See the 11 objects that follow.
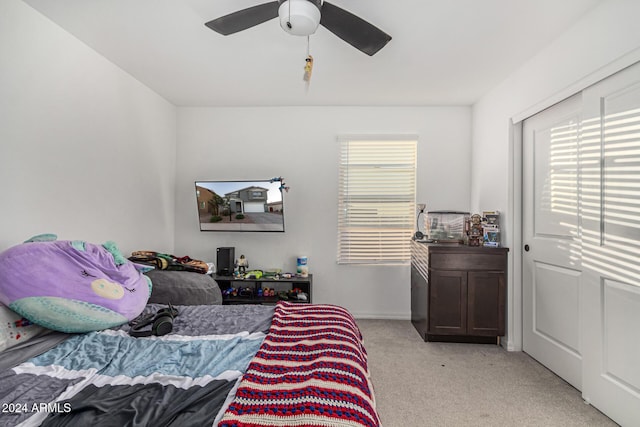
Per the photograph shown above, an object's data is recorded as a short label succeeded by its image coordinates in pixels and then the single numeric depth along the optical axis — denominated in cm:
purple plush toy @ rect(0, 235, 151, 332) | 156
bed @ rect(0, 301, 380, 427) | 97
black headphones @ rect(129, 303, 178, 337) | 167
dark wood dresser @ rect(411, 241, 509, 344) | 310
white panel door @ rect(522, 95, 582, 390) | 241
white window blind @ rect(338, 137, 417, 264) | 400
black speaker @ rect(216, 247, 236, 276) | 381
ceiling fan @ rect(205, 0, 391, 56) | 165
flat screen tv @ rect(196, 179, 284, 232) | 378
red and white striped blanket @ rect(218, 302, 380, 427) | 95
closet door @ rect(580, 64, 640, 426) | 186
